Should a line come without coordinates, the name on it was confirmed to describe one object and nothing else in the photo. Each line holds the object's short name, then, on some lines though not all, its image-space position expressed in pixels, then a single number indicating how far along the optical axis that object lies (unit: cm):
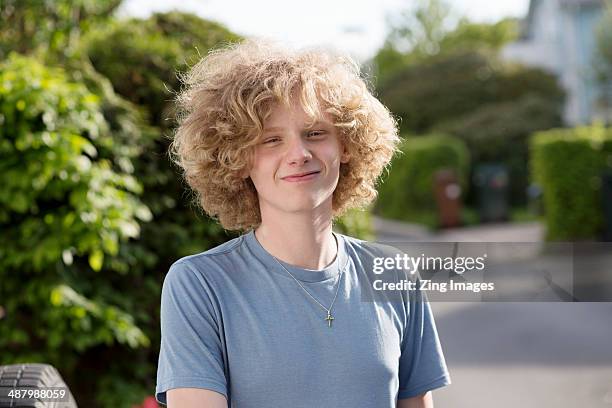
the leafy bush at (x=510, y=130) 2216
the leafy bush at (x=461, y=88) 2525
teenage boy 171
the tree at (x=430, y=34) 4219
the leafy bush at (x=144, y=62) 427
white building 2502
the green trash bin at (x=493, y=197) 1956
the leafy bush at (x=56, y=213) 356
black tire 222
